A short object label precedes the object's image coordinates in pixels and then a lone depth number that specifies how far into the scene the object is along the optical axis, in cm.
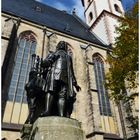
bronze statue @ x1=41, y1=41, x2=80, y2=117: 374
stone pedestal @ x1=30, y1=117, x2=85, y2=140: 312
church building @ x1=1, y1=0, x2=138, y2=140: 1212
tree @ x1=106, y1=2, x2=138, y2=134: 883
